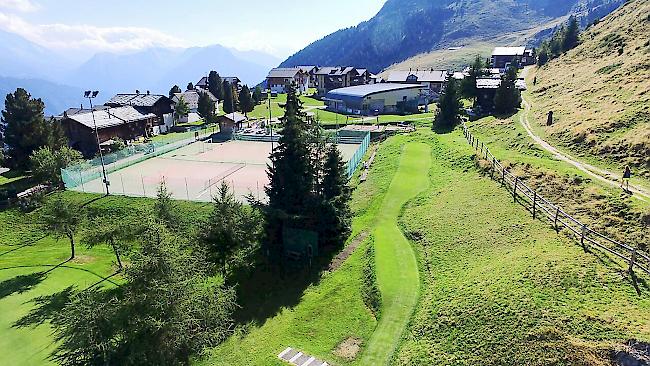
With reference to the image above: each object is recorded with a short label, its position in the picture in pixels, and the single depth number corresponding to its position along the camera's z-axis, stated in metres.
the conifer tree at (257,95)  94.13
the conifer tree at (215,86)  100.81
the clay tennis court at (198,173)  41.69
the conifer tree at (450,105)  55.06
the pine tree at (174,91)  96.22
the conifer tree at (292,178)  26.81
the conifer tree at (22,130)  49.22
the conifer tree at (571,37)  78.38
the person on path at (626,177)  24.77
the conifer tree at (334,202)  27.31
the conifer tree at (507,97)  53.28
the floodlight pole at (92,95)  39.64
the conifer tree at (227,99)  85.68
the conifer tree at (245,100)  81.94
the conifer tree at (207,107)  75.31
